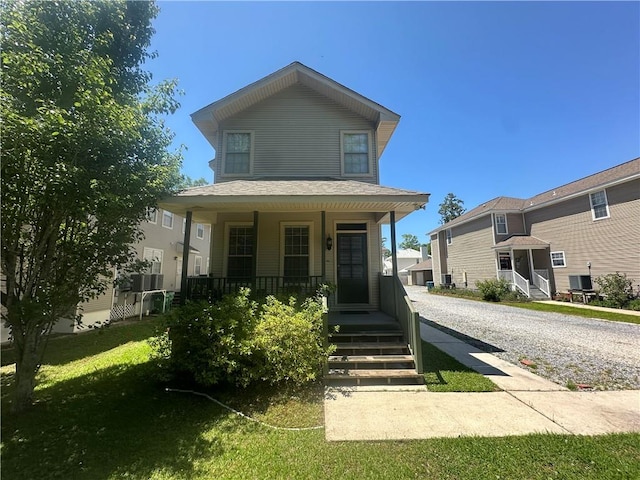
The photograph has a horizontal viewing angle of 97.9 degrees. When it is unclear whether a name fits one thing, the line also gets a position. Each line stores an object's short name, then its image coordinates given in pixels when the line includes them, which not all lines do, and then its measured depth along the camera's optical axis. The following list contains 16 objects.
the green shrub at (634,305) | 13.16
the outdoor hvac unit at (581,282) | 16.30
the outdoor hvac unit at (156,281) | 13.52
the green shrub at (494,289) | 18.62
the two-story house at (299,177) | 7.74
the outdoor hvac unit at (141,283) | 12.32
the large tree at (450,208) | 51.94
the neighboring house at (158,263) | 10.78
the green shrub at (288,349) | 4.76
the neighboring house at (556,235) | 14.53
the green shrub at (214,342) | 4.69
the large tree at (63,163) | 3.70
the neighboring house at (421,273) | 37.47
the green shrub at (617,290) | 13.93
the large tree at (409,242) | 73.14
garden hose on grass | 3.71
